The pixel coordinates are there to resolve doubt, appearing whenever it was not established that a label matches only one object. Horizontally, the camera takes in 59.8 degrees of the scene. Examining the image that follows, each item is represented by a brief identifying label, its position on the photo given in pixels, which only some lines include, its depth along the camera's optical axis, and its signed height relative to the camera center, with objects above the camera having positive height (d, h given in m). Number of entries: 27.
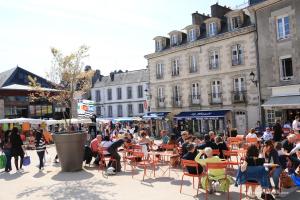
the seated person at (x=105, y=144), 7.88 -1.02
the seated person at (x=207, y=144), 6.69 -0.95
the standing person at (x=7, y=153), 8.41 -1.23
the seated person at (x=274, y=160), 5.08 -1.07
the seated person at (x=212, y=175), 5.04 -1.31
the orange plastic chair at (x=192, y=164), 5.29 -1.15
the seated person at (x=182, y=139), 8.36 -1.05
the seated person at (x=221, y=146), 6.90 -1.03
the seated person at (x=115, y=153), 7.60 -1.23
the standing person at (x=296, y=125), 10.64 -0.84
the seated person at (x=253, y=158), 4.75 -0.95
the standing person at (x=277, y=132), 10.40 -1.07
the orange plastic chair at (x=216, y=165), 4.91 -1.09
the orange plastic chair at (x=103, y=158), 7.98 -1.44
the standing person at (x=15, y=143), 8.30 -0.91
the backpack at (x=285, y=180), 5.31 -1.54
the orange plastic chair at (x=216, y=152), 6.73 -1.15
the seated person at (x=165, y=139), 10.05 -1.15
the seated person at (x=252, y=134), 9.22 -1.02
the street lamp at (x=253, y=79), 15.28 +1.60
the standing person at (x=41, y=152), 8.44 -1.24
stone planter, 7.80 -1.10
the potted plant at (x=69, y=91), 7.83 +0.75
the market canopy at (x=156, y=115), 20.56 -0.44
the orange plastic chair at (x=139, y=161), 7.03 -1.47
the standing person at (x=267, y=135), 9.73 -1.10
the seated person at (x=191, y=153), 5.74 -1.00
